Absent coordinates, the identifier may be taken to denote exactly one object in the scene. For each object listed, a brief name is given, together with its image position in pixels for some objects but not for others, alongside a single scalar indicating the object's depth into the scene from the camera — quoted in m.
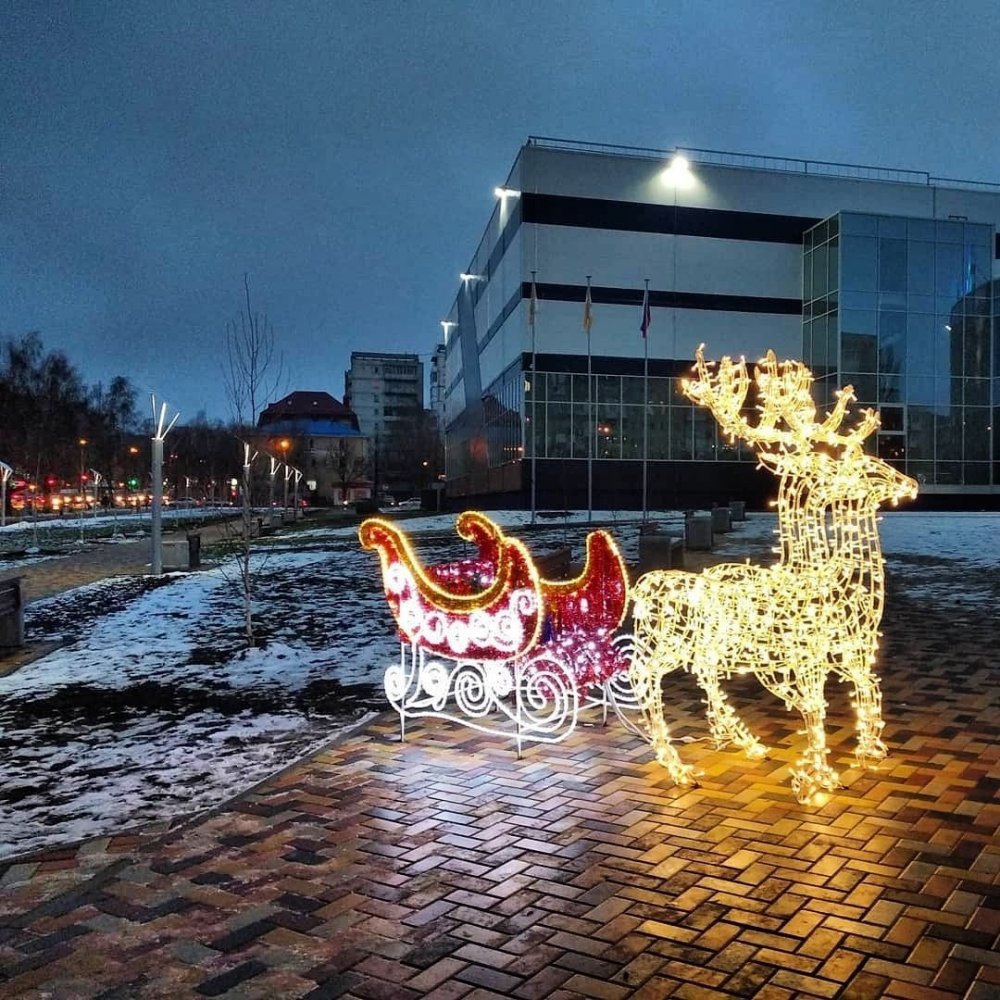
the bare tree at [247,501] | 10.07
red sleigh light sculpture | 5.67
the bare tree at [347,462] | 94.60
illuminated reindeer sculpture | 4.96
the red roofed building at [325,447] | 95.38
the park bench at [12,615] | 9.91
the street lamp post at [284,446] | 54.12
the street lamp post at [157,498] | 18.84
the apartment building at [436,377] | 114.88
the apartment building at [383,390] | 128.88
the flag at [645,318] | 32.76
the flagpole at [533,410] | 32.56
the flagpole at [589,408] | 31.38
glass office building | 40.59
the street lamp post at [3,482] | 37.94
